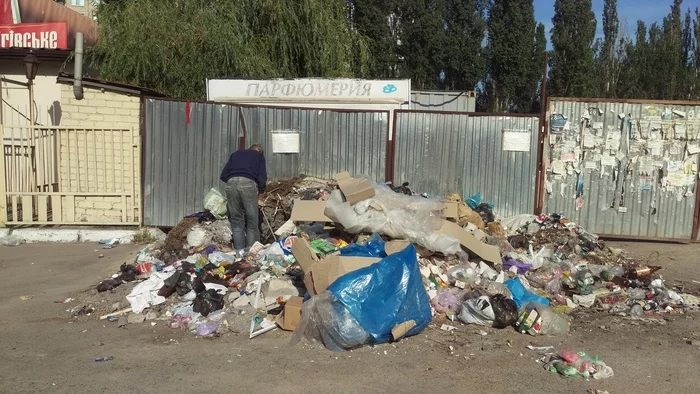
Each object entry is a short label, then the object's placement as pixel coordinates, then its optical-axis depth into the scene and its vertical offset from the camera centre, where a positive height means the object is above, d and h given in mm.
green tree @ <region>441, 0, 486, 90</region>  29625 +4341
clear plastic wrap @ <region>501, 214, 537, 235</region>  8859 -1262
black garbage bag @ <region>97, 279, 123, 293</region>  6711 -1779
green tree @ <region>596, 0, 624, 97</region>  32031 +4660
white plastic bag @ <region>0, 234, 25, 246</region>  9047 -1778
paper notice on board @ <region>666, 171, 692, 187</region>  9195 -558
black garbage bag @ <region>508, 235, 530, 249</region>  8016 -1392
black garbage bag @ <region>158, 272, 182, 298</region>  6316 -1673
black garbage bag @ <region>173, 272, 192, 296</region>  6297 -1642
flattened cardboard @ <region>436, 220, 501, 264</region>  6812 -1208
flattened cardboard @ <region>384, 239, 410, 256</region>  5852 -1096
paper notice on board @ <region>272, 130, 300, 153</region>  9312 -171
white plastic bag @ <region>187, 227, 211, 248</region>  8211 -1510
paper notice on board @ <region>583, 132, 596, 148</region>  9211 -15
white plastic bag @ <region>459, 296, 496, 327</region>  5609 -1635
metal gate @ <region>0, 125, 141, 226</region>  9383 -882
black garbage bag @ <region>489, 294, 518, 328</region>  5555 -1610
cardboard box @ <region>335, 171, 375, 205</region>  7098 -678
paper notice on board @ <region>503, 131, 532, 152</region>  9281 -64
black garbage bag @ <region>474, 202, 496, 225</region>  8883 -1129
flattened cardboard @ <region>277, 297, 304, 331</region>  5430 -1650
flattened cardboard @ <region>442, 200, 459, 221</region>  7599 -946
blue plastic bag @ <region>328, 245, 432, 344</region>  5004 -1359
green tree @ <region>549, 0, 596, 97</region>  28766 +4264
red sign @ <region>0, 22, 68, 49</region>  14164 +2009
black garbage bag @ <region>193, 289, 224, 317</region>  5867 -1704
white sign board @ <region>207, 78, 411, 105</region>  10289 +669
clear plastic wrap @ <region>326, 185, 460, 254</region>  6703 -961
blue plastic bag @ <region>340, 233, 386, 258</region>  5879 -1149
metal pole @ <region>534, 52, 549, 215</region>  9211 -376
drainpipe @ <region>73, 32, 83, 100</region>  9258 +707
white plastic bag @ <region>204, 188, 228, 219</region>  8922 -1135
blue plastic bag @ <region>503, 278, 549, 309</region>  6070 -1602
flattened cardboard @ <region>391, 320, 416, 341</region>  5051 -1636
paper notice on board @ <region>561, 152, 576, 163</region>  9281 -282
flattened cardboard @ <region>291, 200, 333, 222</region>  7570 -1006
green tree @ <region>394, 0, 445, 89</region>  28547 +4273
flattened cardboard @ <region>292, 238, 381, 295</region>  5312 -1218
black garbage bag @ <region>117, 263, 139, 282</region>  6938 -1720
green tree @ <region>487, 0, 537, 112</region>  29891 +4183
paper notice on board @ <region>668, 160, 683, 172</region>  9164 -359
